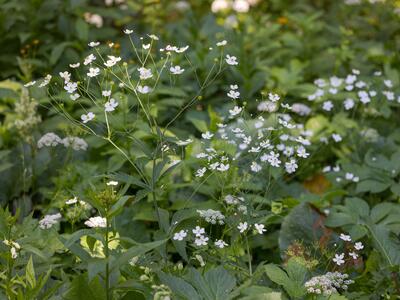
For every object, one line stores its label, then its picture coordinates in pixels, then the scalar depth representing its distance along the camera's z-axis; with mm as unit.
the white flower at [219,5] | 5448
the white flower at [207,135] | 2684
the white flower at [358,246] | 2520
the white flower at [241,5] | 5398
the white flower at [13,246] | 2285
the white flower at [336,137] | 3582
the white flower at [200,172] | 2549
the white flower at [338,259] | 2477
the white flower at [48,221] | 2633
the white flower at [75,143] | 3078
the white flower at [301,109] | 3918
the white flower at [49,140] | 3047
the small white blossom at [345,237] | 2480
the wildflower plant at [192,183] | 2252
